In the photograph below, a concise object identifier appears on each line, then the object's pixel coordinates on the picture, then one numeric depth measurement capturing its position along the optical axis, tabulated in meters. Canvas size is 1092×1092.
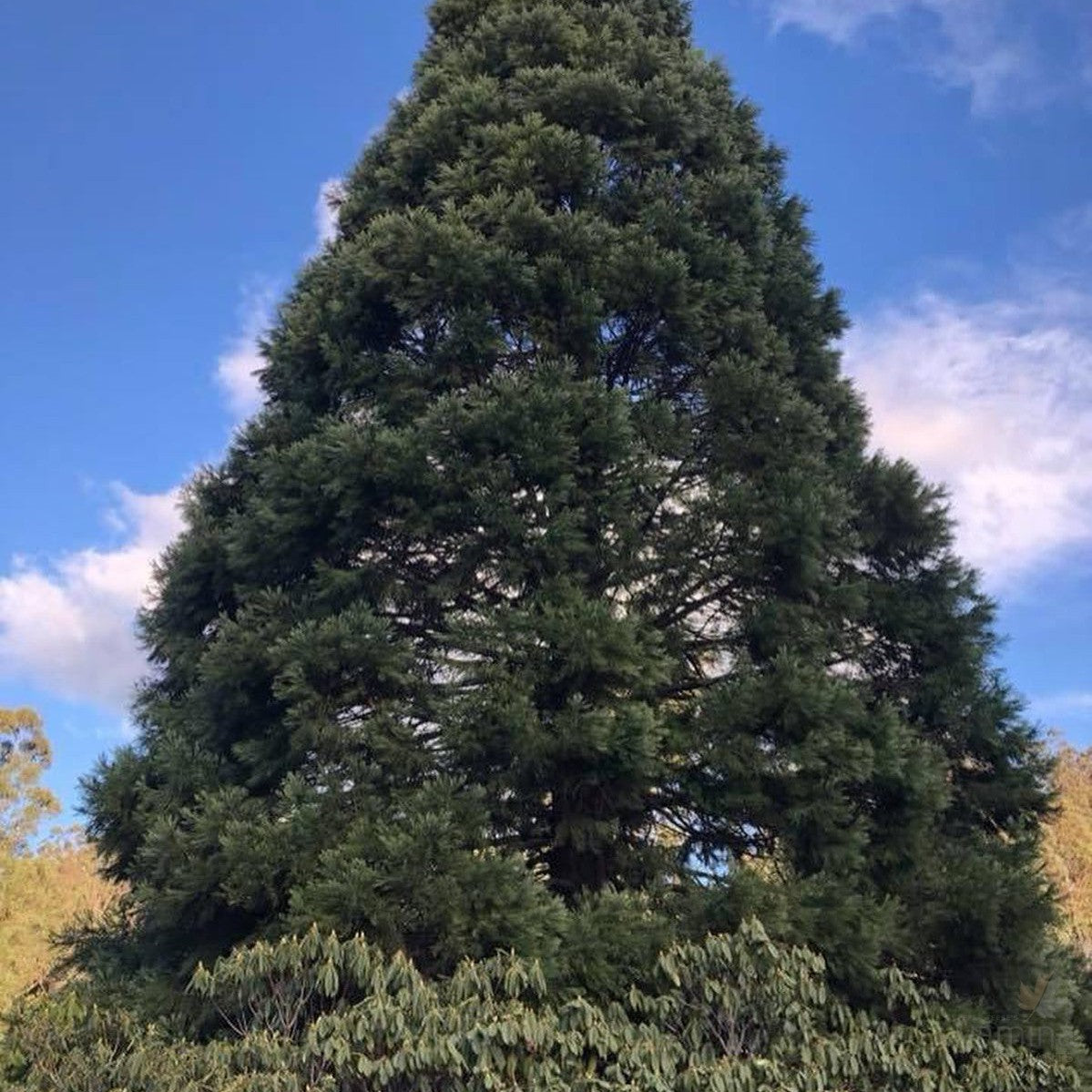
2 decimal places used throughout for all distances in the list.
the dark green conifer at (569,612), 6.40
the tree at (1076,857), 25.06
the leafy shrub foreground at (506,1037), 5.04
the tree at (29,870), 22.92
